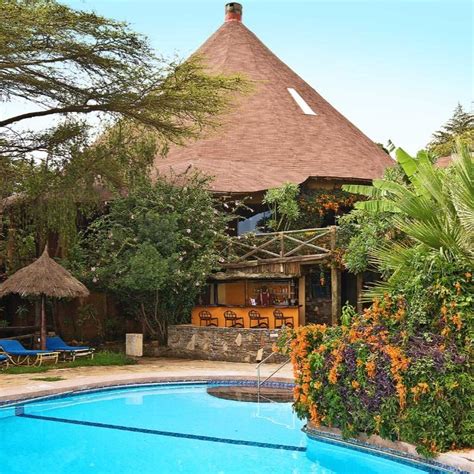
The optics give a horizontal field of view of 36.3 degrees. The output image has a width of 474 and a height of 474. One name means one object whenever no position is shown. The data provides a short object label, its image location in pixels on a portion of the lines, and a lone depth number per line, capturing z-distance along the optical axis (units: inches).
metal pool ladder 548.9
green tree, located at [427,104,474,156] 1796.3
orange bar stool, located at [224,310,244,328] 807.7
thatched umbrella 705.6
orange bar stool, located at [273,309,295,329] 774.5
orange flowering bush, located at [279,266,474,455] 335.9
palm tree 345.7
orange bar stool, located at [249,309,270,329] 787.4
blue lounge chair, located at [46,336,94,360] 732.0
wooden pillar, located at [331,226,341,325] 741.9
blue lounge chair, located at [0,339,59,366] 693.9
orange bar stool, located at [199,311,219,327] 818.4
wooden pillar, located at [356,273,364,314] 797.9
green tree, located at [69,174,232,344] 756.0
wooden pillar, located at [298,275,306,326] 801.6
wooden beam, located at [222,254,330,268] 755.5
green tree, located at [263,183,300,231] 871.7
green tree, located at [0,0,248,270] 692.1
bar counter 776.3
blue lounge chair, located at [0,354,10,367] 675.9
